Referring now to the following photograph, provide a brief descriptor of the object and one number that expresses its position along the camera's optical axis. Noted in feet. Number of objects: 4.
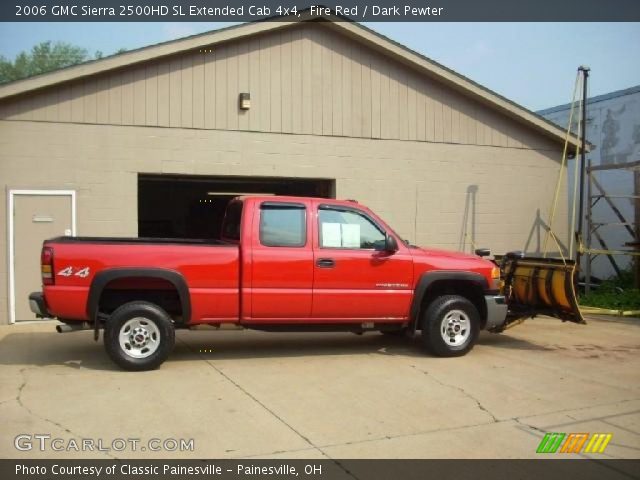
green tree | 146.87
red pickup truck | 22.48
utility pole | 44.75
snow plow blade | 27.73
